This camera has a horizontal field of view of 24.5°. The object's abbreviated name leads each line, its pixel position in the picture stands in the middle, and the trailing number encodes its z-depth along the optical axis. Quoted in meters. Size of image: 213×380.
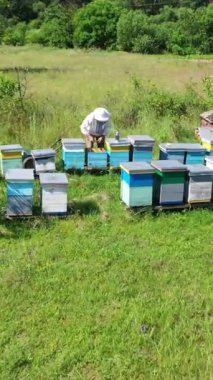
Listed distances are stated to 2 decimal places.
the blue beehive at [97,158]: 6.99
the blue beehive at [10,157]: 6.51
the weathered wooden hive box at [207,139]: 7.02
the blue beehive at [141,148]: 6.87
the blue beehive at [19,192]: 5.26
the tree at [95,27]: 57.53
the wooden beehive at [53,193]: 5.41
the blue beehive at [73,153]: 6.85
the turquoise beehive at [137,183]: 5.54
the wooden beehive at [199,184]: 5.76
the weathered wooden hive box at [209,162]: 6.17
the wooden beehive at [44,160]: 6.48
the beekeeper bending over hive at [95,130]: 7.33
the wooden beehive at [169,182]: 5.65
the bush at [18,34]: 53.50
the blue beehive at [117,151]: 6.86
